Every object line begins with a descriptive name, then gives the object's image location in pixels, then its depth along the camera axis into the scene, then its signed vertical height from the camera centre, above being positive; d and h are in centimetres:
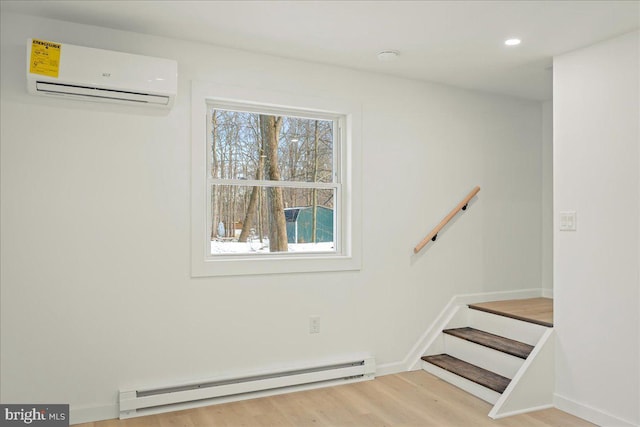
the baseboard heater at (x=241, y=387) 286 -111
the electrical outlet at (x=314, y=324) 342 -77
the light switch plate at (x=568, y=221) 308 -2
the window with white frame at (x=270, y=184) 315 +24
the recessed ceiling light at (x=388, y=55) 319 +112
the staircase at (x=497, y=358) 302 -101
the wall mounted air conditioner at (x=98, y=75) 252 +80
